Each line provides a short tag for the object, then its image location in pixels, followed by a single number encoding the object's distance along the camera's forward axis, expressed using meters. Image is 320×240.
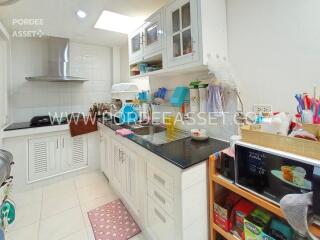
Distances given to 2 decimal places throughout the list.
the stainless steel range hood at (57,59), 2.54
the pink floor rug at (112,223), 1.47
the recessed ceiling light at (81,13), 1.82
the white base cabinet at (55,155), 2.23
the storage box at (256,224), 0.84
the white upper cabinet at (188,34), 1.18
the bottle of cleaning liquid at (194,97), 1.44
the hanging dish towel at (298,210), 0.61
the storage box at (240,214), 0.96
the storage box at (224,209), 1.01
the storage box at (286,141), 0.68
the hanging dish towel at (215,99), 1.31
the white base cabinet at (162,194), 0.99
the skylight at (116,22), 1.97
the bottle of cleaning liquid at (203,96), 1.39
